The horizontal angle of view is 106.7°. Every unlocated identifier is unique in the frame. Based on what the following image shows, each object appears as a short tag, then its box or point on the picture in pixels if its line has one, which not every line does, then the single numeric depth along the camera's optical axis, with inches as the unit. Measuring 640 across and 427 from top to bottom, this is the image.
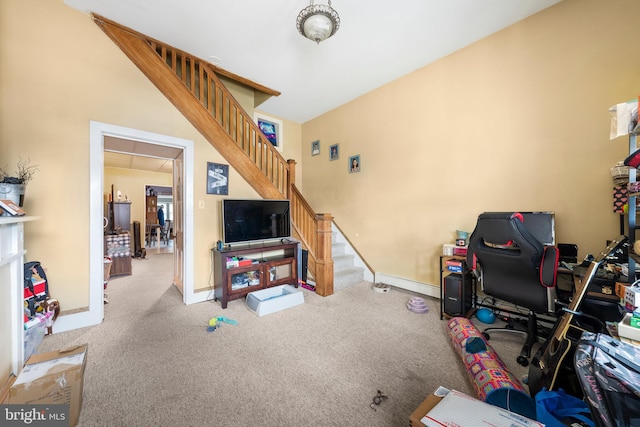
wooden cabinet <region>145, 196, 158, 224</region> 314.2
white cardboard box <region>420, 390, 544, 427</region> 37.2
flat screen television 124.8
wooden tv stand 118.0
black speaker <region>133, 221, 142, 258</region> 255.0
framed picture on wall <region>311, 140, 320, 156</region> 197.5
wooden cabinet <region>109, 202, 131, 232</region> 208.1
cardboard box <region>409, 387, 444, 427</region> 40.4
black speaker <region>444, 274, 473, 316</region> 99.6
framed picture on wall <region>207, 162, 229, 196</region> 130.7
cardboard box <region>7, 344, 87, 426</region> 48.8
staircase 147.6
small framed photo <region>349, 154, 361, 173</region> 166.8
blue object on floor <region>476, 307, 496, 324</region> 98.4
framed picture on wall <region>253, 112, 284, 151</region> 190.4
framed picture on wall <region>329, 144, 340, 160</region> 181.5
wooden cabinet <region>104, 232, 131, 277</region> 177.0
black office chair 68.1
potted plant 72.1
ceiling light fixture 78.7
